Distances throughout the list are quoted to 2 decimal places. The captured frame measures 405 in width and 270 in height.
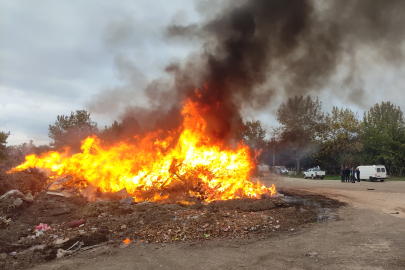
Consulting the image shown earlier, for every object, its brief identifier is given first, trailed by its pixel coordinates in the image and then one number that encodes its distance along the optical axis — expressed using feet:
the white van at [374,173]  96.37
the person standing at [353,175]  89.03
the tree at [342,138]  131.64
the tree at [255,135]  163.84
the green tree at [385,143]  126.21
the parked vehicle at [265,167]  177.68
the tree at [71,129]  118.01
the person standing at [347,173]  93.30
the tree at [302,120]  140.56
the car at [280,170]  173.48
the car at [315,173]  123.85
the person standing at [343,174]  93.58
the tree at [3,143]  95.61
